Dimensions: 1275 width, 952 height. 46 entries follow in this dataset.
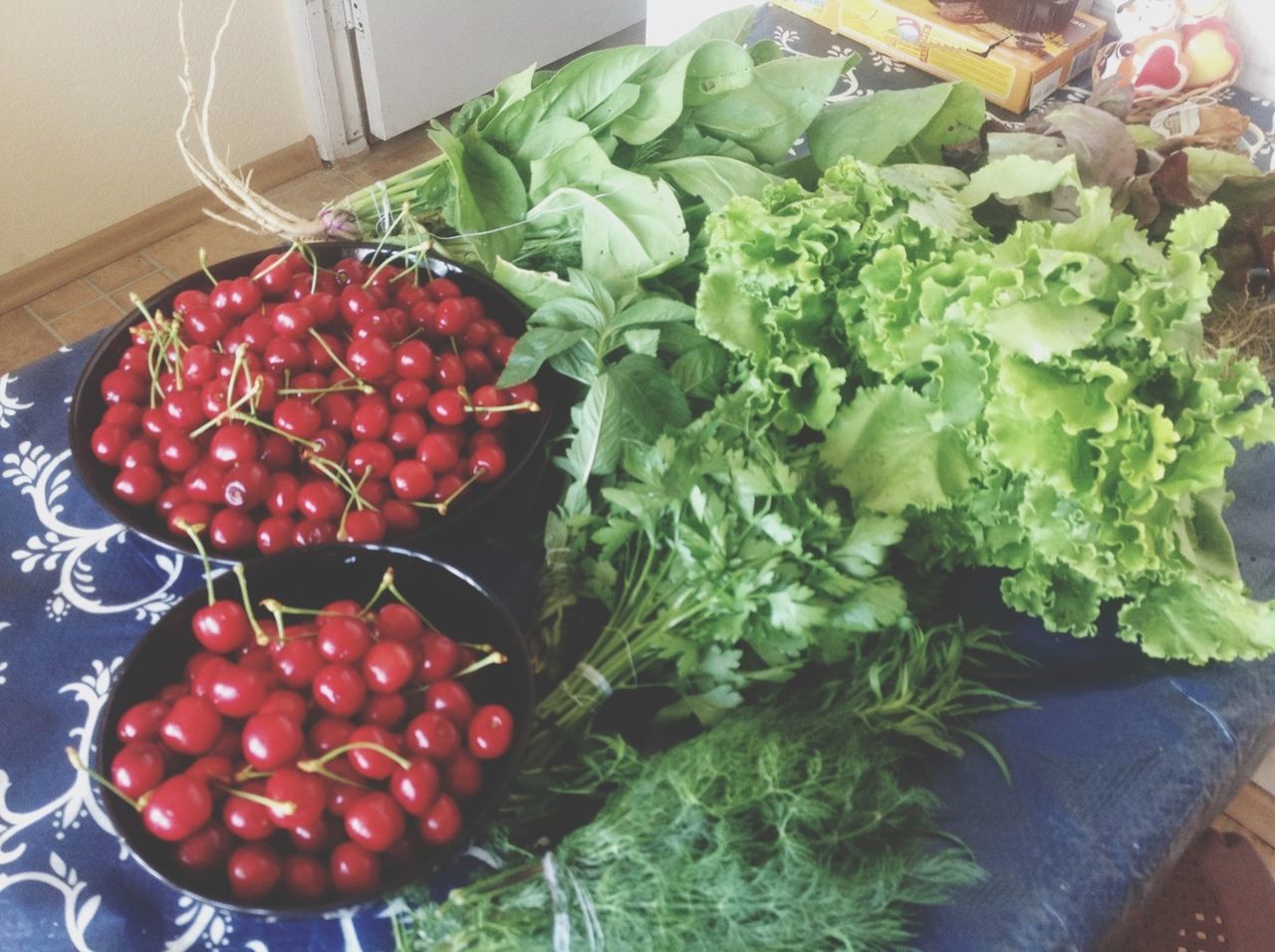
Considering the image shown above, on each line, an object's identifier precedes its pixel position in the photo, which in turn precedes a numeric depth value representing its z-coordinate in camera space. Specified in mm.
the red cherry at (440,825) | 598
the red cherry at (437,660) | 660
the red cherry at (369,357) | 823
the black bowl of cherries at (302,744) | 579
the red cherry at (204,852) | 582
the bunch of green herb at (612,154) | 935
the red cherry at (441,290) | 936
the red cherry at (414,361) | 834
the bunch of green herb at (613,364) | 796
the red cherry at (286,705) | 597
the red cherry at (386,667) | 625
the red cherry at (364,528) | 748
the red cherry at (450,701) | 640
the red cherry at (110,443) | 785
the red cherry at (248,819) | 578
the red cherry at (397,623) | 664
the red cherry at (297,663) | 628
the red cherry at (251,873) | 577
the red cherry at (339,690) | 613
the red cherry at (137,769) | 578
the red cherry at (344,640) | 628
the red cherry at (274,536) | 746
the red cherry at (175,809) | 566
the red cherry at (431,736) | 615
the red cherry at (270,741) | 582
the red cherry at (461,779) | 624
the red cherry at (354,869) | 583
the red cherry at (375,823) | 578
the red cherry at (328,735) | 605
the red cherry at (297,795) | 575
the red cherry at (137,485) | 756
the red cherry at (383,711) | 628
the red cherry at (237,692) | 603
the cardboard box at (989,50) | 1420
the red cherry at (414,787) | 591
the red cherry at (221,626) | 648
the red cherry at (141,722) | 607
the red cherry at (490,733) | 627
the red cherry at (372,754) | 594
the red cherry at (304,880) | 584
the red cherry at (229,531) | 737
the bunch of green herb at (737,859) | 566
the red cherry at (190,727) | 595
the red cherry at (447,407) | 824
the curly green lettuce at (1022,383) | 654
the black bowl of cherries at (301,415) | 756
